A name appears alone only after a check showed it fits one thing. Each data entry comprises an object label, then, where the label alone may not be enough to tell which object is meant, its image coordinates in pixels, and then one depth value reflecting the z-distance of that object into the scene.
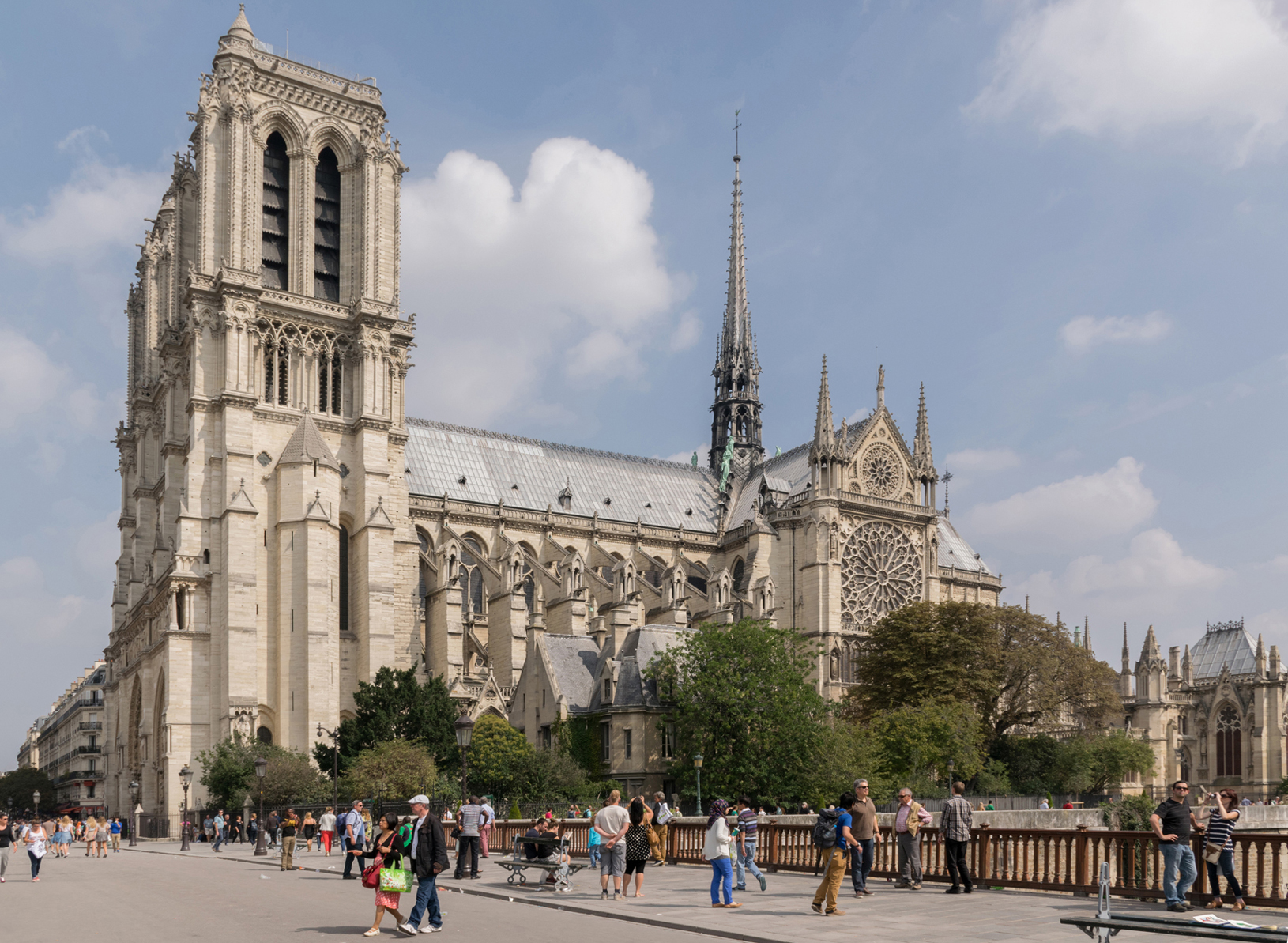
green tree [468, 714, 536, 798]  45.94
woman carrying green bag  15.16
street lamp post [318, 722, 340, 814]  42.26
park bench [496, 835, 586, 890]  21.39
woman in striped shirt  16.02
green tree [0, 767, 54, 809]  112.75
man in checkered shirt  18.38
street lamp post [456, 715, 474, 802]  28.67
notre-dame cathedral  54.50
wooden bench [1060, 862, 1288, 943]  9.76
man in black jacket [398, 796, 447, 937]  15.15
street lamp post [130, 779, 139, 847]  50.34
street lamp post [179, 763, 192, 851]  42.25
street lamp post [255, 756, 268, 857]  34.56
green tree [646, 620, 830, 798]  45.56
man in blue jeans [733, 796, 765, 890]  20.78
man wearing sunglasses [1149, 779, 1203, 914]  16.05
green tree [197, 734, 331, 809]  46.53
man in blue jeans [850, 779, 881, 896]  18.30
